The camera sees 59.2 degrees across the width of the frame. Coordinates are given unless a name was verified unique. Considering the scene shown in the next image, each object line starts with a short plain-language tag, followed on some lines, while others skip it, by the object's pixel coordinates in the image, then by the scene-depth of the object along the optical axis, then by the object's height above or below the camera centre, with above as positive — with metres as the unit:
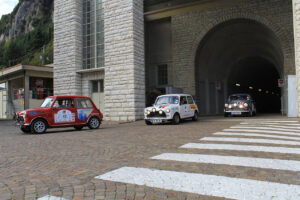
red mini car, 10.98 -0.47
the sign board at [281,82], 21.33 +1.61
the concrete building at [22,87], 27.20 +1.98
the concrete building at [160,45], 18.14 +4.85
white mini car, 13.45 -0.34
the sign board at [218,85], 27.39 +1.77
